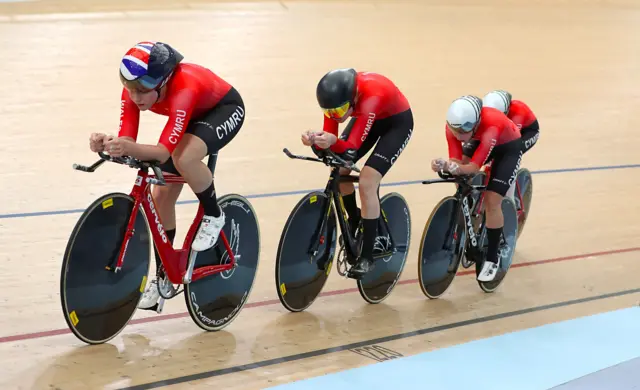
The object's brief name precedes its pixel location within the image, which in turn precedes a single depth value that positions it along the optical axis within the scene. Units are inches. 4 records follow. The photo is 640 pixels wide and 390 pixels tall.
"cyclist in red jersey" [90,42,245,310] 230.7
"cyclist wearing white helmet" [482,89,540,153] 375.2
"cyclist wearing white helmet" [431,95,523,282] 313.1
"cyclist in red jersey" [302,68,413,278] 279.6
